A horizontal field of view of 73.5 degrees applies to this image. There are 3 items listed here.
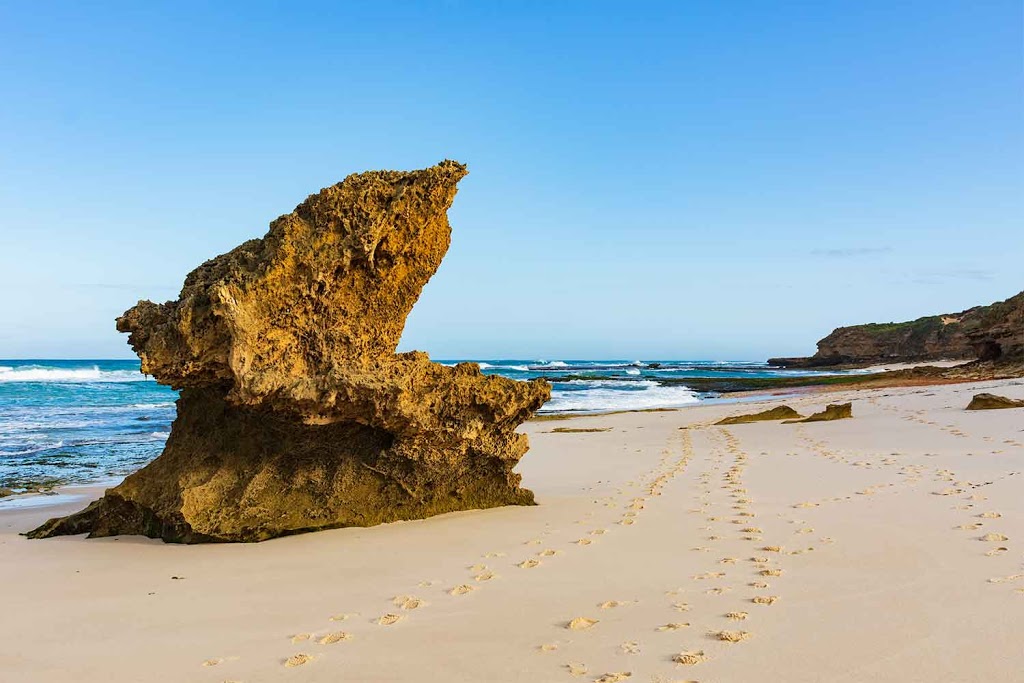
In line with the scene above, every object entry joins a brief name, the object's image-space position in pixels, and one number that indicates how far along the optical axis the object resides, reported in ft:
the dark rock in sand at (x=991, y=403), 43.86
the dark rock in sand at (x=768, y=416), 52.21
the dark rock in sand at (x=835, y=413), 47.29
